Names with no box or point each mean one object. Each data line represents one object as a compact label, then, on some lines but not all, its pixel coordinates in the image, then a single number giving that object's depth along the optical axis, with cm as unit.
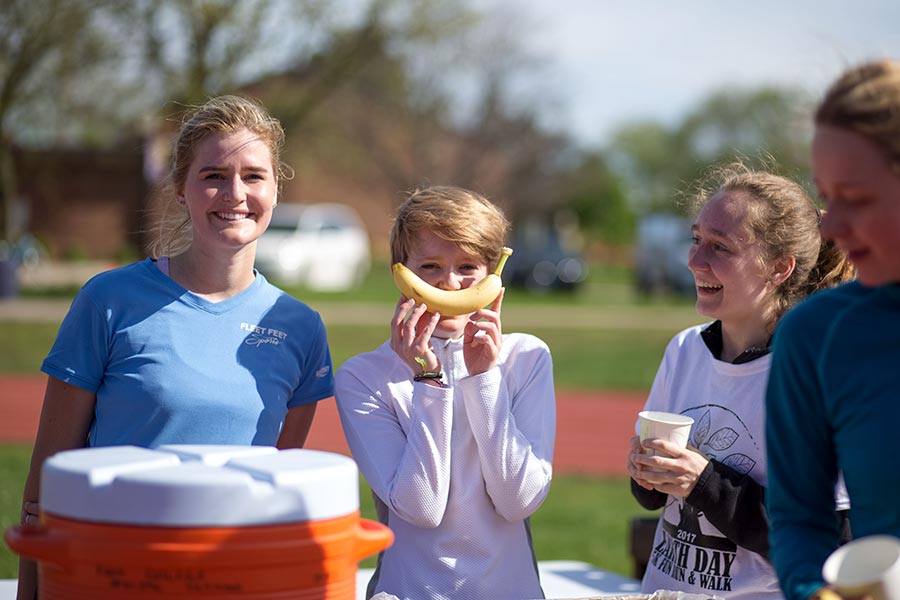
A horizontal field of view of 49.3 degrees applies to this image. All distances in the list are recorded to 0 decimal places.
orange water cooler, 174
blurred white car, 2627
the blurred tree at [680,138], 7081
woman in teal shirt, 172
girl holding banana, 272
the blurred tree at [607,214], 6738
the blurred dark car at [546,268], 3145
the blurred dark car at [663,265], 2977
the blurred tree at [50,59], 2055
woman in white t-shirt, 266
